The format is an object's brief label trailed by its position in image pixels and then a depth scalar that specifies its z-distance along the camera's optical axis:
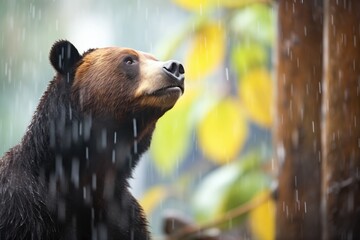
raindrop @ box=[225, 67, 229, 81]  12.63
